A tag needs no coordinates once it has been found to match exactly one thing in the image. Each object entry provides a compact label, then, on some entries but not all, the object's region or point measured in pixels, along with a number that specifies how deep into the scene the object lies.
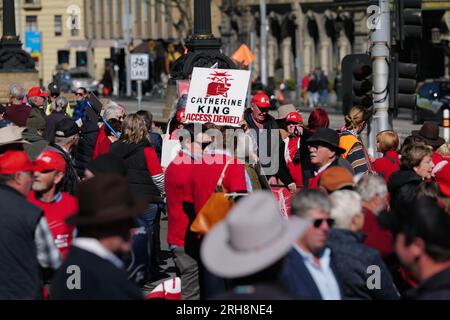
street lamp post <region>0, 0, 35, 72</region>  27.88
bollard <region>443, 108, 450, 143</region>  28.55
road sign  35.09
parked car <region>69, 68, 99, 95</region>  68.48
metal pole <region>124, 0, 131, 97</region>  70.61
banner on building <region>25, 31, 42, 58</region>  72.00
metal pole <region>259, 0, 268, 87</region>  52.85
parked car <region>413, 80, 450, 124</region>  39.12
